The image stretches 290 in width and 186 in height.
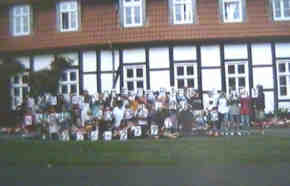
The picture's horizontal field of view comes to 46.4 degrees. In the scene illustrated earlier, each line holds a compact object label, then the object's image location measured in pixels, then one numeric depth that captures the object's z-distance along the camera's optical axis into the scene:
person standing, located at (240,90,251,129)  14.52
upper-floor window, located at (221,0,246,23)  17.38
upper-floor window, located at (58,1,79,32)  18.42
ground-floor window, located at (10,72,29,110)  18.91
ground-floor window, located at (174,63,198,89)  17.52
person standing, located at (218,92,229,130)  14.35
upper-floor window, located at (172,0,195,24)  17.52
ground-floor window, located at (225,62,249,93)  17.41
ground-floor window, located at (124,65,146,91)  17.77
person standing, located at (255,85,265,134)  15.34
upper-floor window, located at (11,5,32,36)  18.97
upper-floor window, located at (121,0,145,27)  17.77
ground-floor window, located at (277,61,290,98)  17.30
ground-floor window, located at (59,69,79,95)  18.48
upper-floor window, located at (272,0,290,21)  17.34
